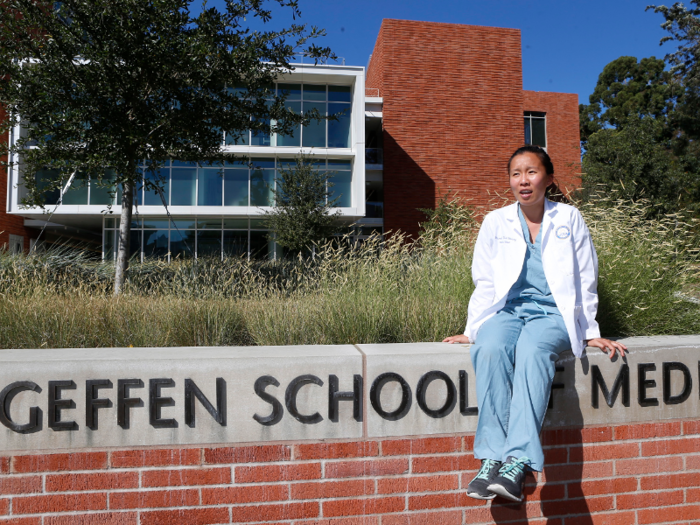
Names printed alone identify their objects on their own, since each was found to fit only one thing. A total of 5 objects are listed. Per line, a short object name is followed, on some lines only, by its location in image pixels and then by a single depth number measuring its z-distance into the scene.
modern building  22.25
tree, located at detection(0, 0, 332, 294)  7.46
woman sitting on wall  2.31
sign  2.46
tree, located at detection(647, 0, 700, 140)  23.27
